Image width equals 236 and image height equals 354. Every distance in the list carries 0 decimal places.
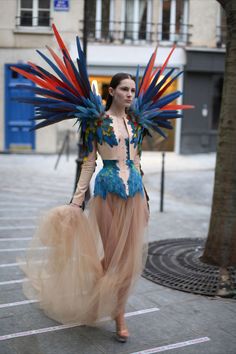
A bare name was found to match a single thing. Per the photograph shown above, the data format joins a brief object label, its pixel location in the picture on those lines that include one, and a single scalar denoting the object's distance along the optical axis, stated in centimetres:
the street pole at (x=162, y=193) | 919
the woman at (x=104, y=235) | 405
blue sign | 1240
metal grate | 533
